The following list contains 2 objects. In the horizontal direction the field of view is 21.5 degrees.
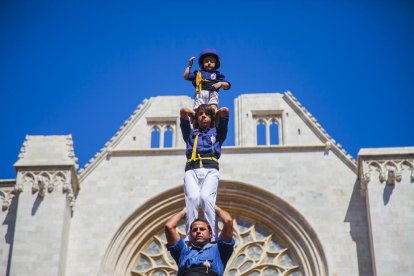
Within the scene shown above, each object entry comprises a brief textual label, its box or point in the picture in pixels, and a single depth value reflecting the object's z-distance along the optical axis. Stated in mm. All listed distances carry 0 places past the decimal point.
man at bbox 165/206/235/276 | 11562
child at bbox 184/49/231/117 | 14008
